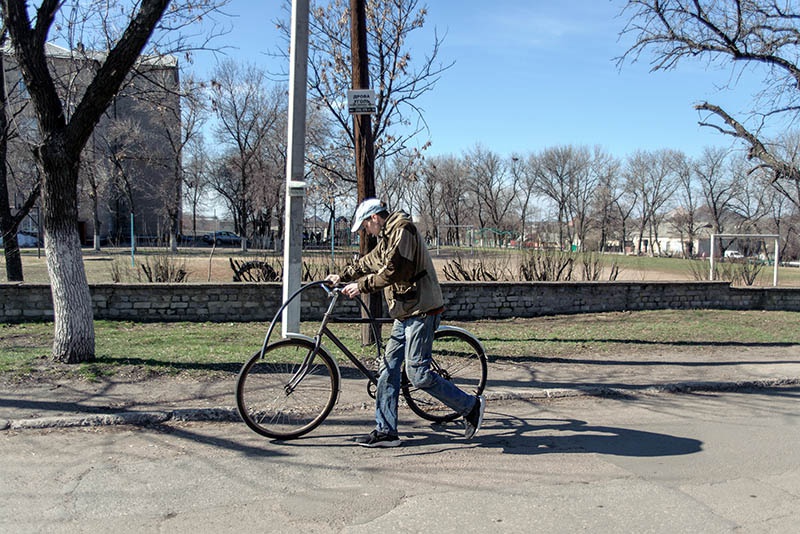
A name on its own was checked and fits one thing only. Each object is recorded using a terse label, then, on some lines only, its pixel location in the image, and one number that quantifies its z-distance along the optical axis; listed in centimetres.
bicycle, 491
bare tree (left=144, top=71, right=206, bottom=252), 4436
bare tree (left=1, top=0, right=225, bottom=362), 672
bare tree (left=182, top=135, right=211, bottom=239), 5152
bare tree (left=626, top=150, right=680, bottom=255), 8931
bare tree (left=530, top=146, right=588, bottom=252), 8119
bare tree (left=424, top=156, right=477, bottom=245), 7683
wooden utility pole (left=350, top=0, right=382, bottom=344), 815
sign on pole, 768
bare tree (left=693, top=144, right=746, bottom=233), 8088
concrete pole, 692
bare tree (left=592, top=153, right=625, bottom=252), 8581
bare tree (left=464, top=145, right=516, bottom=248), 7969
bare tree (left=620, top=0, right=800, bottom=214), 1229
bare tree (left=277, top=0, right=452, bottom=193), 1235
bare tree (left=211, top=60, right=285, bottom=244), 4812
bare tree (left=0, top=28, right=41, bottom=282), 1317
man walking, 472
